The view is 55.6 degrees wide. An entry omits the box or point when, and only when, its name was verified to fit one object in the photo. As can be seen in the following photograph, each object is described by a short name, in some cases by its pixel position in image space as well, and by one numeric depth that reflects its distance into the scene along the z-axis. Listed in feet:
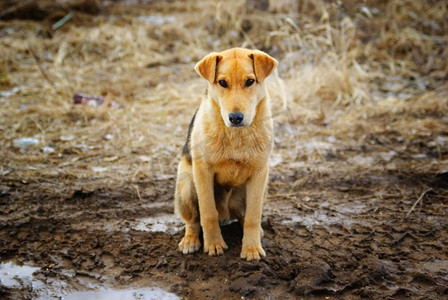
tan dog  10.96
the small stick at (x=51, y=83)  24.31
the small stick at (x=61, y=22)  32.83
